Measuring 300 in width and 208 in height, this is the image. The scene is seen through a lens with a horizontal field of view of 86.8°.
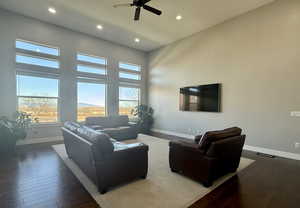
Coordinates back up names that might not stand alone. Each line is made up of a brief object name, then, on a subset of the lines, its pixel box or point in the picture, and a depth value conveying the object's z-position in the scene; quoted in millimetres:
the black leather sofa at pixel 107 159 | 2287
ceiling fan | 3580
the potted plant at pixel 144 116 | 7341
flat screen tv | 5359
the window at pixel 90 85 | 6277
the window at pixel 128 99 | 7530
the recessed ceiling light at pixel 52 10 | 4629
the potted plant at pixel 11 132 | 4179
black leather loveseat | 5348
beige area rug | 2105
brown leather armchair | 2483
